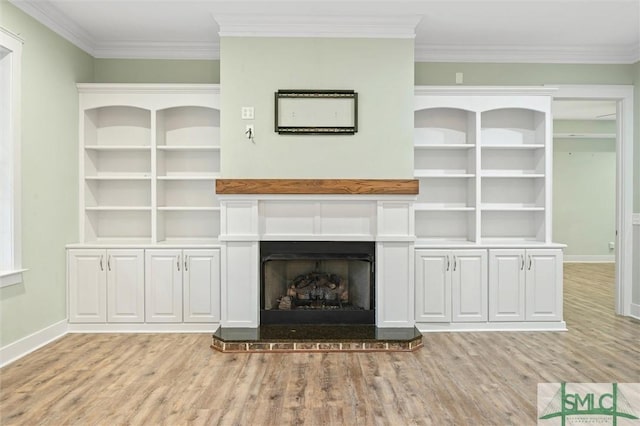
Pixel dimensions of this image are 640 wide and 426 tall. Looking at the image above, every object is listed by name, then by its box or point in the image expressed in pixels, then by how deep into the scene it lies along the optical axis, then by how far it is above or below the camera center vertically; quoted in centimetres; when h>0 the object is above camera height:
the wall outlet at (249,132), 417 +70
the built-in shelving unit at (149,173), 470 +37
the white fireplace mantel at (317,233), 413 -22
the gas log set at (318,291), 436 -77
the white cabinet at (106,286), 432 -73
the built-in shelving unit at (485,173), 460 +38
